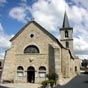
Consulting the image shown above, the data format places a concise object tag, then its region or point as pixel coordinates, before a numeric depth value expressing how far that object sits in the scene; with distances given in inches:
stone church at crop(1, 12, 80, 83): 572.5
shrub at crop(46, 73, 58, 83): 532.1
